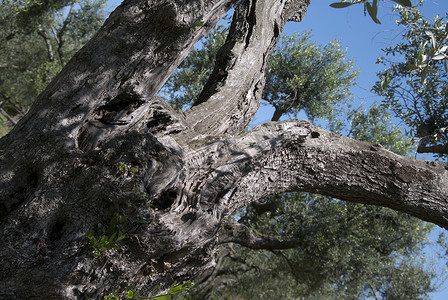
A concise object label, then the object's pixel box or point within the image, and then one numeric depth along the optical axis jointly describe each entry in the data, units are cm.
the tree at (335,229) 1035
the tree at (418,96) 717
